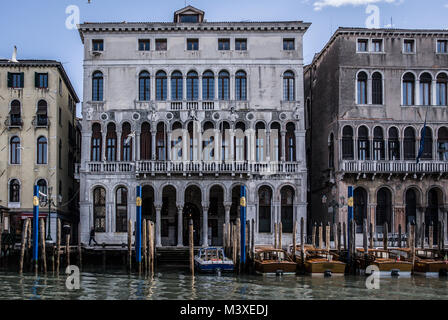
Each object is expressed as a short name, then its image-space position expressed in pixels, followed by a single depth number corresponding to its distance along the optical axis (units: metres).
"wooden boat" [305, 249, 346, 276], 25.16
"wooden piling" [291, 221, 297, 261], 27.25
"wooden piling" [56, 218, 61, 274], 26.39
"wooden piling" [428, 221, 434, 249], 29.81
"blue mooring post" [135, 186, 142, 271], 25.61
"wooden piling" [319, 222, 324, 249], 29.77
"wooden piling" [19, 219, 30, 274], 26.17
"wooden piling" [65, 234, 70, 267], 26.66
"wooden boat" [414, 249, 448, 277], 25.70
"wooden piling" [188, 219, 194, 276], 25.05
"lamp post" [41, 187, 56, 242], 32.62
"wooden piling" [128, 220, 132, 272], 25.97
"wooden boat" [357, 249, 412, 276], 25.31
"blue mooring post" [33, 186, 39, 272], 26.42
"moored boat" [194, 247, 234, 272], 26.27
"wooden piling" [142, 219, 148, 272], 26.48
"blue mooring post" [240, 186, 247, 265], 25.11
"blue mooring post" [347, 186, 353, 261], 25.80
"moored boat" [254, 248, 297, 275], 25.62
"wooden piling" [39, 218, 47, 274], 26.08
